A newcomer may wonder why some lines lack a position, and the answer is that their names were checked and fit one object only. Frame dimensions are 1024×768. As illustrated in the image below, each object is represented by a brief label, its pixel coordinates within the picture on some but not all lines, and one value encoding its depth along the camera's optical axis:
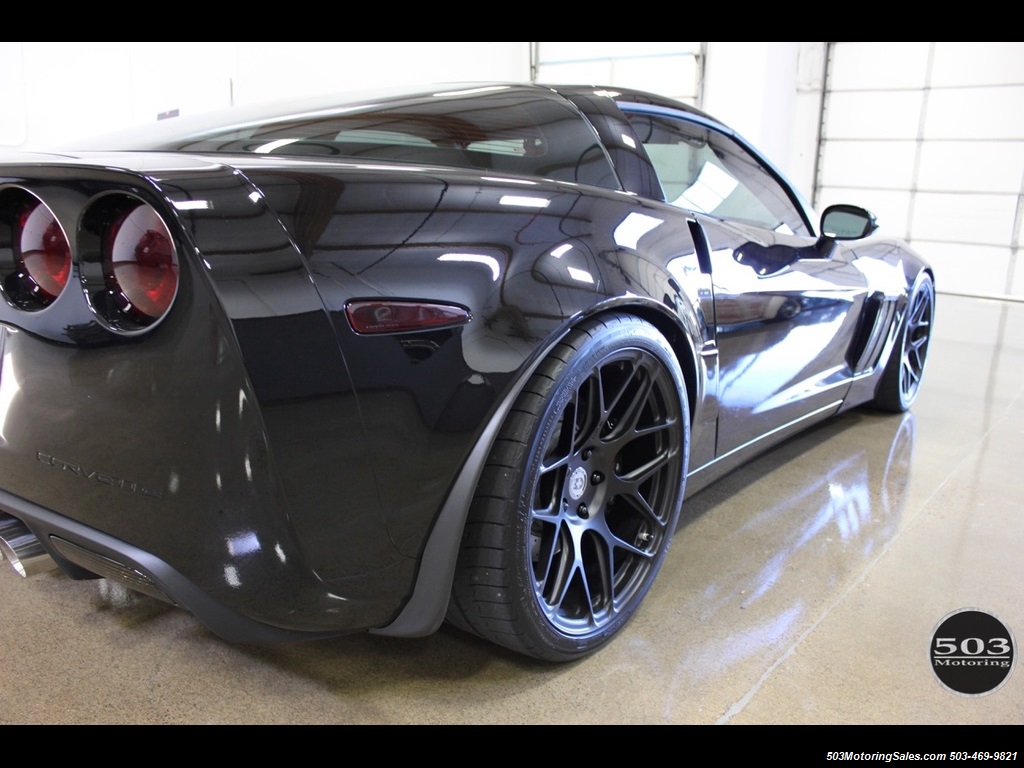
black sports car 1.20
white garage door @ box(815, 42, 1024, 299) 9.58
